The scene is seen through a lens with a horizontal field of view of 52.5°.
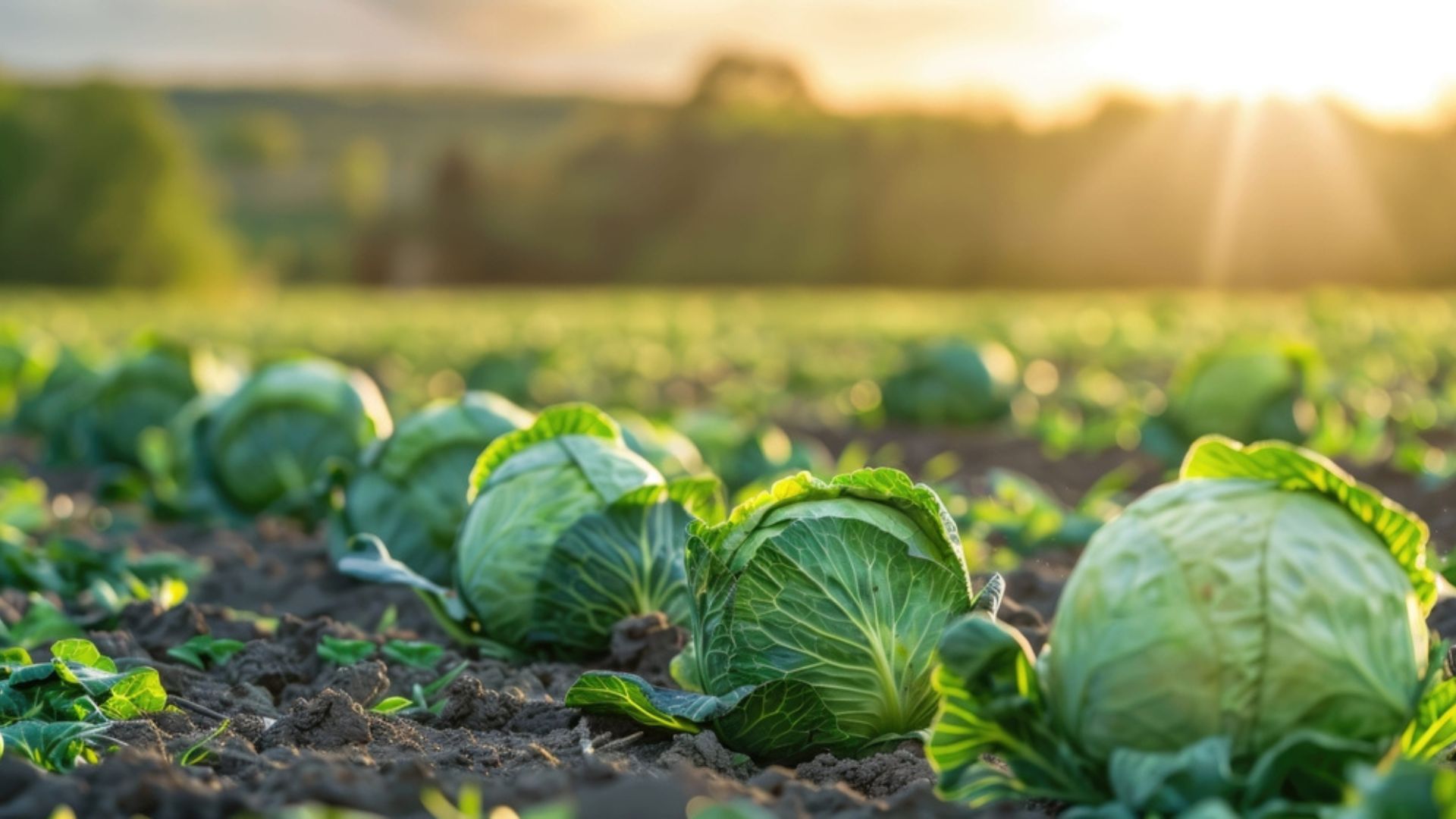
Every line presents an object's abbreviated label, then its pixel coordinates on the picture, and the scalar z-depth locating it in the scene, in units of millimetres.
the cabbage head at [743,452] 5691
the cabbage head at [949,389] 8727
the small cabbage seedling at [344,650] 3303
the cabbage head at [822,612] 2545
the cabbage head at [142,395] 6949
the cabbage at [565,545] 3316
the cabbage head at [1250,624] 2051
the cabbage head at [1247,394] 6285
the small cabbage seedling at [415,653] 3330
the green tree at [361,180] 83562
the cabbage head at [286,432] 5395
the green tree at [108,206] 49688
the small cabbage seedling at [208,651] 3338
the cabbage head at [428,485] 4113
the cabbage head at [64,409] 7289
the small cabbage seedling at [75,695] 2691
